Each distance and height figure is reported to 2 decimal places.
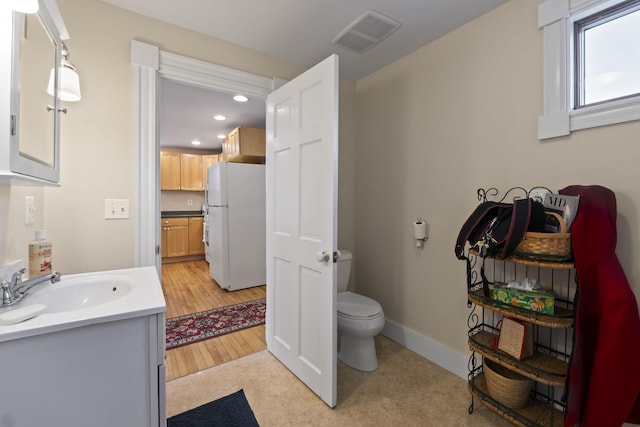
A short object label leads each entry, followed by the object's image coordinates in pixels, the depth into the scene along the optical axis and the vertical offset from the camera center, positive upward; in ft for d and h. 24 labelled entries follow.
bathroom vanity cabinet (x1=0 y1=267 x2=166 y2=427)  2.53 -1.54
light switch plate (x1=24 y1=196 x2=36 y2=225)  4.16 +0.05
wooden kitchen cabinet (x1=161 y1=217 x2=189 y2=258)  17.39 -1.50
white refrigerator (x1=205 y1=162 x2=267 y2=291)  12.16 -0.48
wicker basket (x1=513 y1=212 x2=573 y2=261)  4.00 -0.47
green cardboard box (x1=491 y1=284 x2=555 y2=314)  4.25 -1.37
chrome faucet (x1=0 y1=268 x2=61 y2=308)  3.09 -0.87
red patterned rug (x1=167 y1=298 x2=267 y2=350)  8.20 -3.62
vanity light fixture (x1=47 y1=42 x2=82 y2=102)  4.42 +2.17
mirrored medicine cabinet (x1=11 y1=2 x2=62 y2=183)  2.86 +1.38
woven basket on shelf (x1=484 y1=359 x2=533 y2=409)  4.55 -2.91
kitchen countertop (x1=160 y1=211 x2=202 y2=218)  17.93 -0.05
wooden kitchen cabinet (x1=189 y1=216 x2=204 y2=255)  18.24 -1.51
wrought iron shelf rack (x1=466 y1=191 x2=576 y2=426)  4.16 -2.33
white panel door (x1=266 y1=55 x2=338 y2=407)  5.26 -0.24
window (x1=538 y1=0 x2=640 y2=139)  4.30 +2.49
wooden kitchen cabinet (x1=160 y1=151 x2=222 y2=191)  17.95 +2.89
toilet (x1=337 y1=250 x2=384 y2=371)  6.31 -2.68
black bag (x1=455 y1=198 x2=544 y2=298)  4.13 -0.24
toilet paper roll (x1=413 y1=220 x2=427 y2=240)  6.83 -0.40
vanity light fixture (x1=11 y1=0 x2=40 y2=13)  2.75 +2.09
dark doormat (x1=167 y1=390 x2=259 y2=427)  4.99 -3.77
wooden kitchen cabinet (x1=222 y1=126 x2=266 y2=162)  13.10 +3.45
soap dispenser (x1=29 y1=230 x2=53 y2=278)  3.92 -0.61
